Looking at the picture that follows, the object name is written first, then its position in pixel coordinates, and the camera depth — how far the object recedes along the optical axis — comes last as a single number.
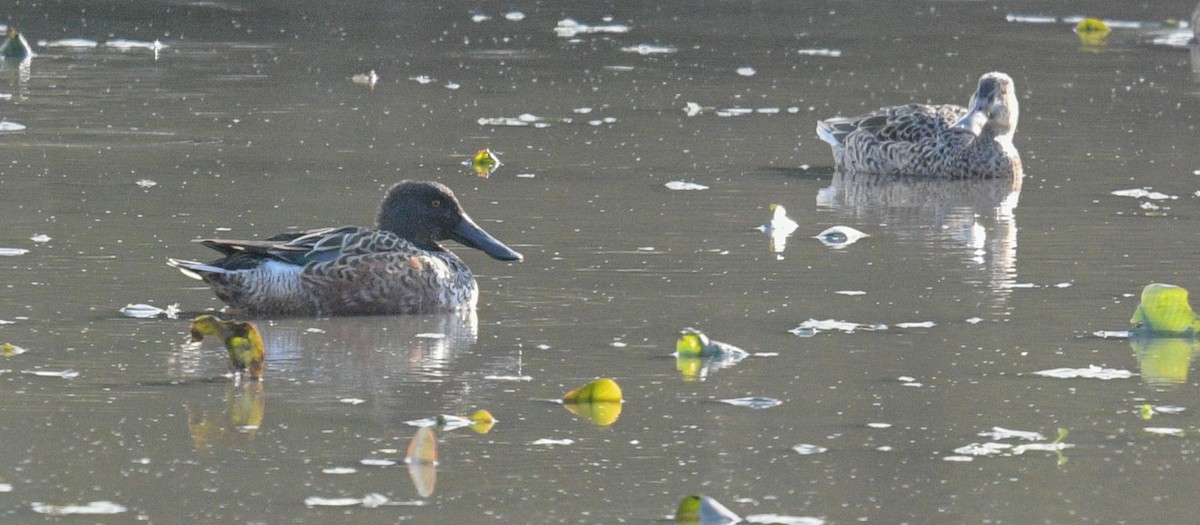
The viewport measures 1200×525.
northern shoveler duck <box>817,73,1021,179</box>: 31.78
